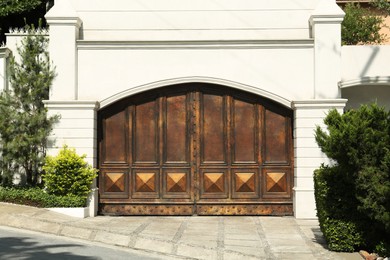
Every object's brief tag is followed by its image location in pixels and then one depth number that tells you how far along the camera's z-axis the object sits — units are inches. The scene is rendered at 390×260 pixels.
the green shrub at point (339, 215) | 415.8
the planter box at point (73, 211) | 573.6
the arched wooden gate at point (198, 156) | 609.6
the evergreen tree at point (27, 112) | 597.3
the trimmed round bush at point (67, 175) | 581.3
